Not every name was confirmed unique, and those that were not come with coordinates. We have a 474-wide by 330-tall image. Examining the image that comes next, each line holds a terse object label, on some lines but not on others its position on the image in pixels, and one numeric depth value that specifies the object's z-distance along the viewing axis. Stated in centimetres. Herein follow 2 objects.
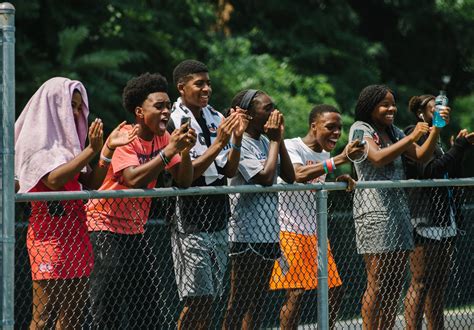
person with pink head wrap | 1107
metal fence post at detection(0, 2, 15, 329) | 931
